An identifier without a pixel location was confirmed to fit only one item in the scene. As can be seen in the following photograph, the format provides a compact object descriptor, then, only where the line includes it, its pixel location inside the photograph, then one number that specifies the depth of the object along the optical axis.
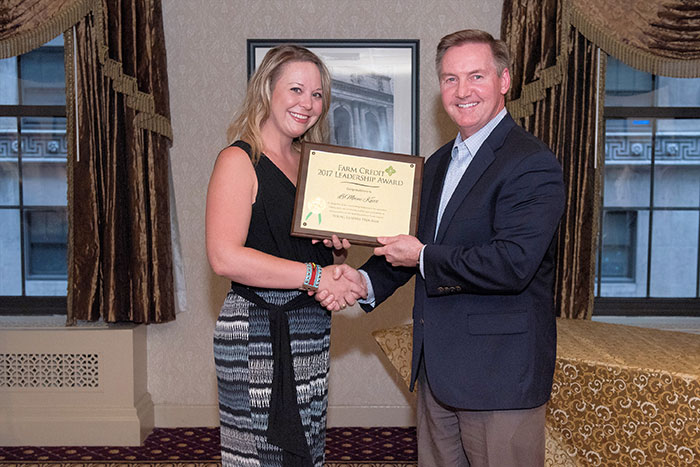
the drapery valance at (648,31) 3.58
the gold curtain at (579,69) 3.61
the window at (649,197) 4.15
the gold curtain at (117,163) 3.80
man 1.90
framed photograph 4.00
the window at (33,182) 4.17
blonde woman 2.04
